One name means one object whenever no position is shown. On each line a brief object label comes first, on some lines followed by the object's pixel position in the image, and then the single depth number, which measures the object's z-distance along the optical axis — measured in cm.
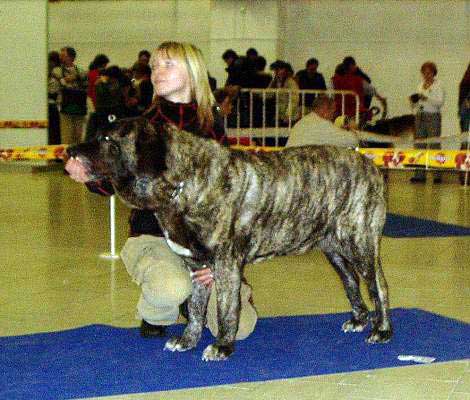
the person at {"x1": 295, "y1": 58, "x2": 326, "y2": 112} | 1688
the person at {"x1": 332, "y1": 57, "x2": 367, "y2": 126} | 1628
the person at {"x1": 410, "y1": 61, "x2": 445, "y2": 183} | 1620
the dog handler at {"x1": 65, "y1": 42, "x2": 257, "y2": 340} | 559
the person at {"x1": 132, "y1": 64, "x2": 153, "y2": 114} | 1365
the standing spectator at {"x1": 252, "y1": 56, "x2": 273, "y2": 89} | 1617
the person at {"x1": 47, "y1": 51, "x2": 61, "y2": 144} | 1752
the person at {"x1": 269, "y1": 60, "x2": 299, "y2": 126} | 1581
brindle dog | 507
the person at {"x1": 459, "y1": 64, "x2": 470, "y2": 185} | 1572
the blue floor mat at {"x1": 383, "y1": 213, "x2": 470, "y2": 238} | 1037
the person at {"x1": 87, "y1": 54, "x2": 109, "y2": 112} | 1634
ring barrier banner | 1220
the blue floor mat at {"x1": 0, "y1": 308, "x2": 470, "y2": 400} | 505
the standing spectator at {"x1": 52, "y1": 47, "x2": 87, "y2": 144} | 1692
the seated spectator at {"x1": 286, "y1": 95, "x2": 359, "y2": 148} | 961
